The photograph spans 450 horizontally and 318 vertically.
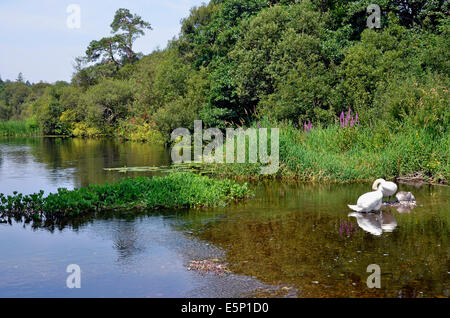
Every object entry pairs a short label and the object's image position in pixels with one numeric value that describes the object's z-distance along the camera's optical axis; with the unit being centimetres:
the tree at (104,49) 5034
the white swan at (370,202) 936
